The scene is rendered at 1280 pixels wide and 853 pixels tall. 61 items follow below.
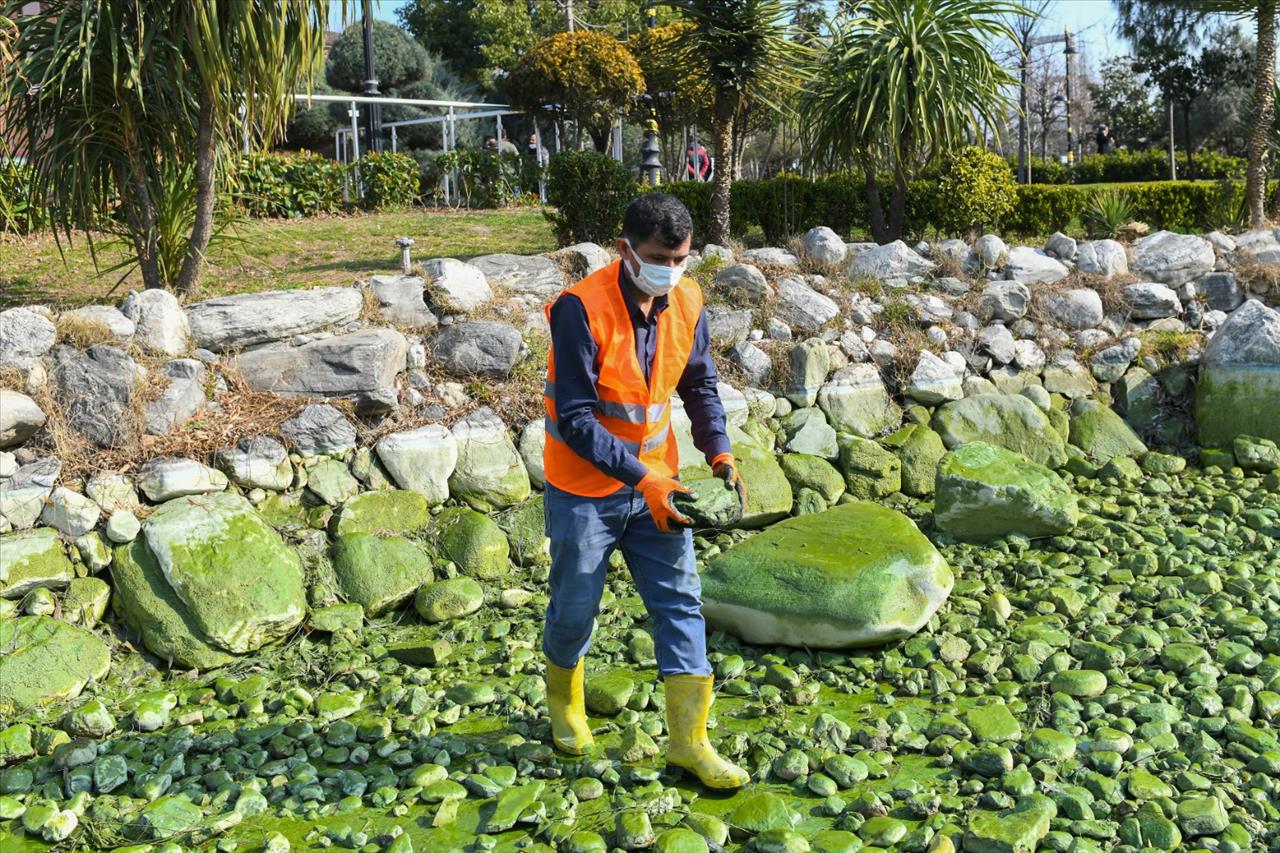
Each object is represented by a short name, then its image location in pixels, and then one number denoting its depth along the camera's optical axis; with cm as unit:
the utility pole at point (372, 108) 1529
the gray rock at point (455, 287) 719
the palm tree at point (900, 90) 934
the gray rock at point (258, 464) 583
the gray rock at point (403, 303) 700
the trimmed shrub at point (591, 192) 917
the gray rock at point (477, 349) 684
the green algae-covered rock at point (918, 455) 721
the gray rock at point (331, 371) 632
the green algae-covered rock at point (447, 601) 539
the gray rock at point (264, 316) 642
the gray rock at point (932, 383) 785
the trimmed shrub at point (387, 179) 1252
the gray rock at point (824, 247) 888
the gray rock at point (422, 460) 621
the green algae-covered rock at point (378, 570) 546
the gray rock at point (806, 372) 757
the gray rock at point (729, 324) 783
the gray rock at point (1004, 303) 857
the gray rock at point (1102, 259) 916
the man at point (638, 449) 340
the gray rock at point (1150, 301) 886
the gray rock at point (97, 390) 566
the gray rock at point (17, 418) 546
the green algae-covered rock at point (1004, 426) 759
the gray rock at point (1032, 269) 898
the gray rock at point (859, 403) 760
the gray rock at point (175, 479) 554
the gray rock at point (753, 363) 762
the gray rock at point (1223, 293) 913
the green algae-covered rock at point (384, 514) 584
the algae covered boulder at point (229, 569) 500
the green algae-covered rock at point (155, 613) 492
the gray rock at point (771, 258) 871
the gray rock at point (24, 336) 580
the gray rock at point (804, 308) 808
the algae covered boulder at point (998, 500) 621
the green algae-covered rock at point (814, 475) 692
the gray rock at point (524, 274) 781
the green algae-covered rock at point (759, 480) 646
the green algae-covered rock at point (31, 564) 504
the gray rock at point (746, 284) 819
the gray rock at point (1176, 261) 924
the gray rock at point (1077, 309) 871
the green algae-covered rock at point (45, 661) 451
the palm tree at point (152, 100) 673
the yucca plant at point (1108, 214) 1012
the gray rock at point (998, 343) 832
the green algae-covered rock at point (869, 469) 712
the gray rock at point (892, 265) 885
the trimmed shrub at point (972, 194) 980
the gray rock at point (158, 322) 618
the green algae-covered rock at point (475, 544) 583
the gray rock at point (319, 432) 607
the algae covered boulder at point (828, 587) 486
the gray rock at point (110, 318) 605
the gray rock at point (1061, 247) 937
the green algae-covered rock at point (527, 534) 605
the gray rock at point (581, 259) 816
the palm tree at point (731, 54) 920
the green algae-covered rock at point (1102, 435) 780
